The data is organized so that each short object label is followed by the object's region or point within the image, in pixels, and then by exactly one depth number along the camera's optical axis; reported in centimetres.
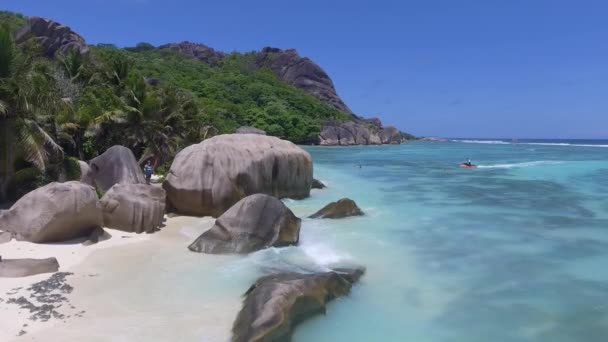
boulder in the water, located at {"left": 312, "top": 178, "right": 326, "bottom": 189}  2094
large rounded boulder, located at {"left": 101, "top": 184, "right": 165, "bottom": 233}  1109
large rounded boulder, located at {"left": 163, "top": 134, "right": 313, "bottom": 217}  1340
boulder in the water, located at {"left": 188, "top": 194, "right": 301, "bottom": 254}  998
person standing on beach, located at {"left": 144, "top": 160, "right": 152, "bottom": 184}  1709
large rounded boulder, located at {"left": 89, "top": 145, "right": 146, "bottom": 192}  1441
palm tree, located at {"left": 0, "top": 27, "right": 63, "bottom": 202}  1176
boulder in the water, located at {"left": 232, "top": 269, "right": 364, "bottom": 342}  620
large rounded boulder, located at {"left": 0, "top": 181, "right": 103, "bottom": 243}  951
